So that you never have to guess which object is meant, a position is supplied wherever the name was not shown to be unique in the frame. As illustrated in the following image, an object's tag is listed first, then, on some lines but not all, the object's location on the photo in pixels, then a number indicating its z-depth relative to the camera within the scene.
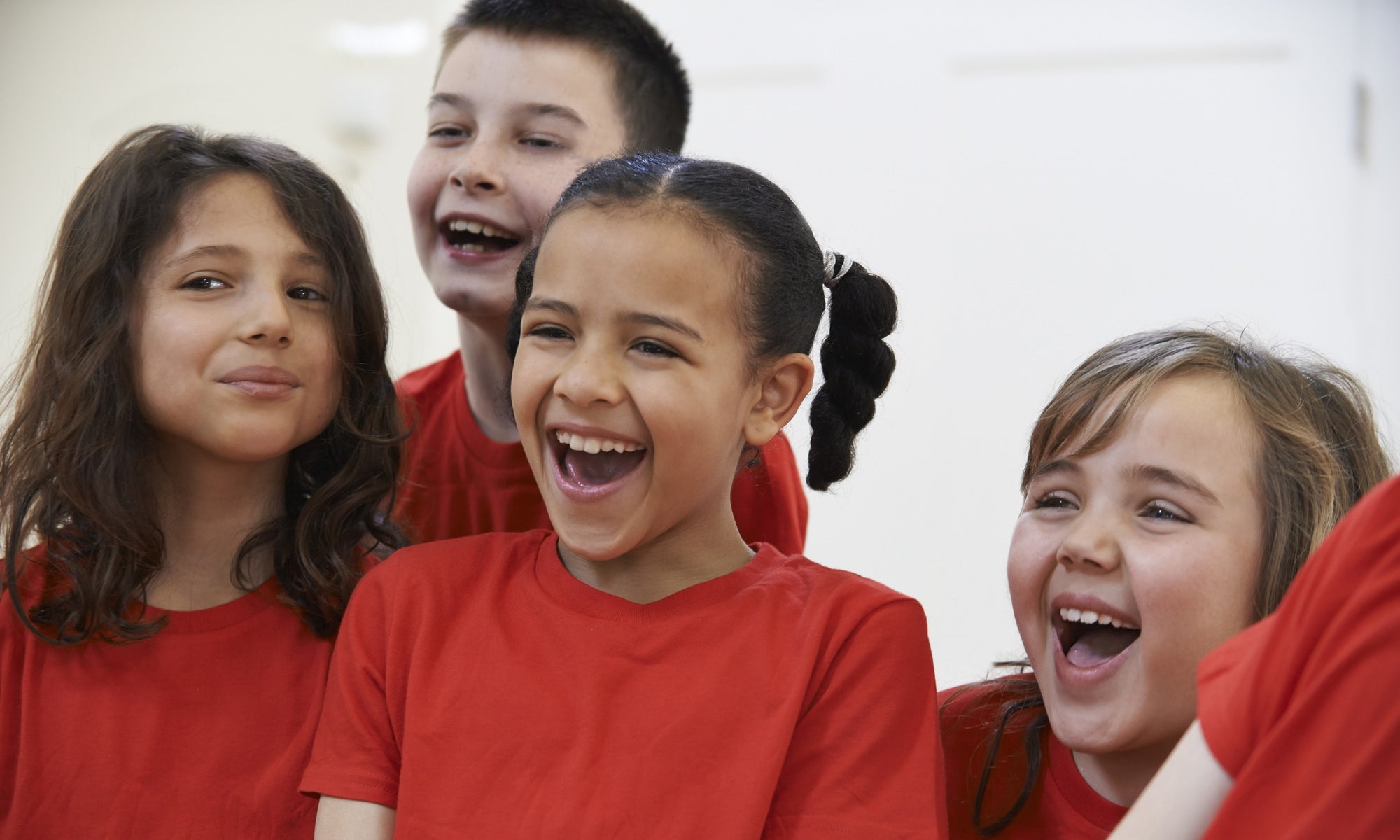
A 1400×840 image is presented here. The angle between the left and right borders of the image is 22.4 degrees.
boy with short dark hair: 2.05
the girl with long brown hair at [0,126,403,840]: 1.80
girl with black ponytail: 1.72
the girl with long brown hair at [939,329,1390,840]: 1.77
